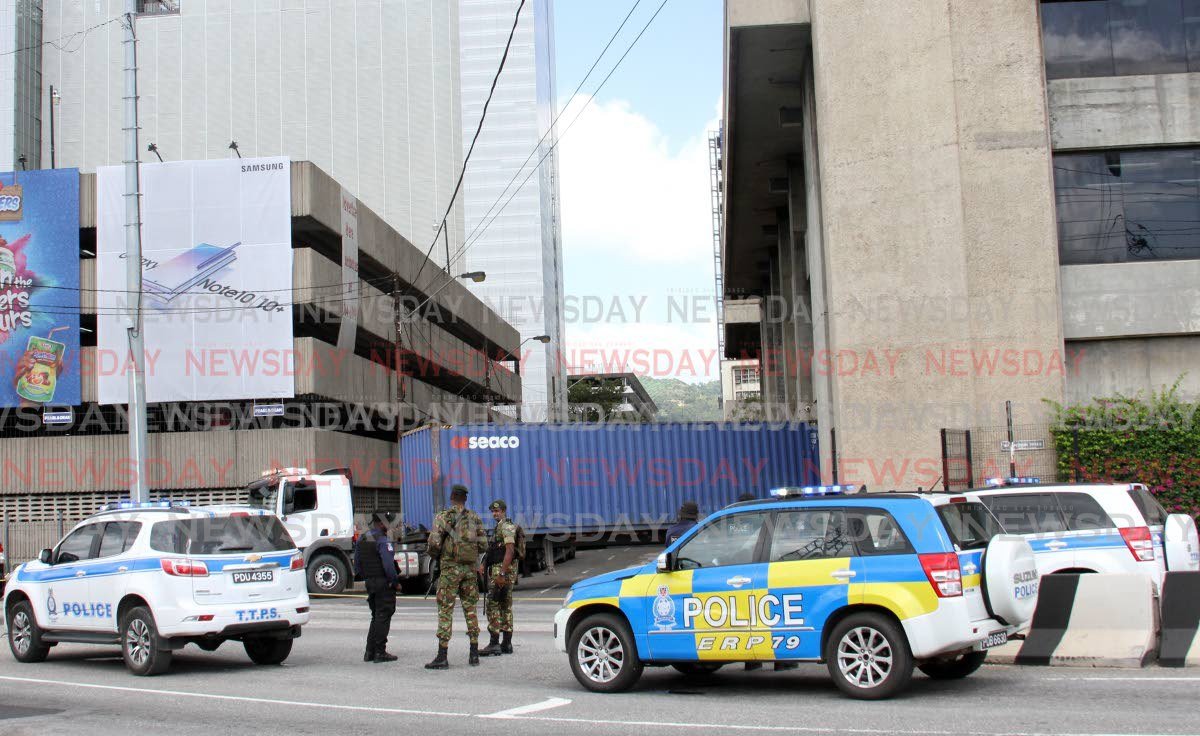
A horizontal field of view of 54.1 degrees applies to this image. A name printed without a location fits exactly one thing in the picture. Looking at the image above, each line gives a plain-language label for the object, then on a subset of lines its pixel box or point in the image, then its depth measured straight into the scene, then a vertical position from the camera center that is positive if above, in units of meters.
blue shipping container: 23.94 -0.14
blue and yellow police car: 8.52 -1.05
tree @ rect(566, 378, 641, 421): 90.12 +5.72
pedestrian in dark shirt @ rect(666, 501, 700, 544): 14.17 -0.73
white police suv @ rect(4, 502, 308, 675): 11.50 -1.08
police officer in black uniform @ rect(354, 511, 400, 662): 12.24 -1.13
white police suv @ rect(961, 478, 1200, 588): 12.40 -0.86
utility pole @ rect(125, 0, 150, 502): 22.61 +3.87
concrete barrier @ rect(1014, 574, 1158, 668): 10.71 -1.62
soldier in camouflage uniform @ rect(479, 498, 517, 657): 12.57 -1.25
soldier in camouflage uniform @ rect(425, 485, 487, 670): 11.62 -0.91
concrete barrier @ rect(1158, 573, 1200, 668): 10.64 -1.58
